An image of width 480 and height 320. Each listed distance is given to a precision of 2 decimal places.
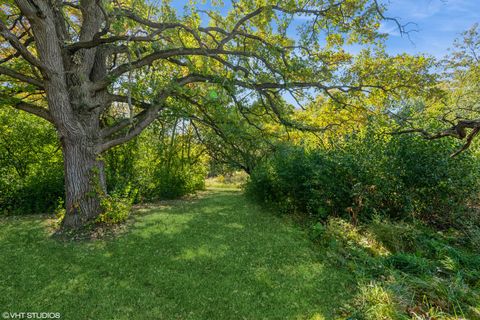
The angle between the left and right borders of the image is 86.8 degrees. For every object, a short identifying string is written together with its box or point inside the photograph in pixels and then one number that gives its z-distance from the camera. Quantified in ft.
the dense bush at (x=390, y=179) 17.75
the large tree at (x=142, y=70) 17.42
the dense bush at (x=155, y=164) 29.53
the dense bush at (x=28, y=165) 24.67
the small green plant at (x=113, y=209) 18.97
